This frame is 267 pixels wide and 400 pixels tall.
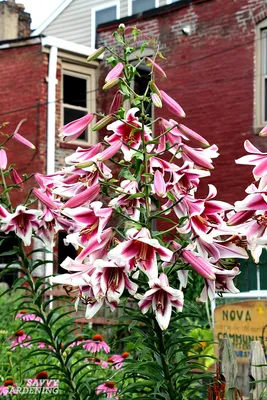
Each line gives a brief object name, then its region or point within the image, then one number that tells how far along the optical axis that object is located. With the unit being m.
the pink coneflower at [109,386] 4.11
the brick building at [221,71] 13.95
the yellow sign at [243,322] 6.07
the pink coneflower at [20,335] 5.32
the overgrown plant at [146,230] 2.33
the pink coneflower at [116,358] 4.96
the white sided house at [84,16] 19.91
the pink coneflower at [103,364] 5.49
